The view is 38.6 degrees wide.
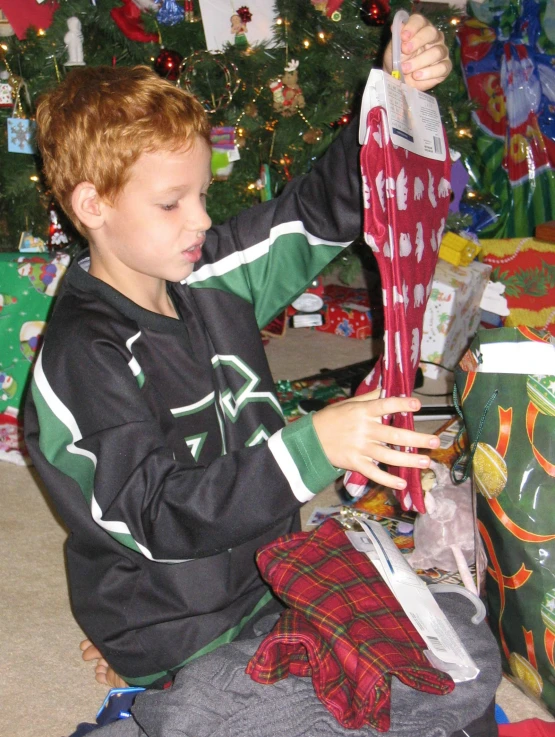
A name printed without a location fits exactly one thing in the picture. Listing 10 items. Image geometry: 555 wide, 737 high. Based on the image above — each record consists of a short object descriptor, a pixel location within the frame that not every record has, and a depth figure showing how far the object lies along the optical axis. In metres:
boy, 0.82
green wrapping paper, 1.67
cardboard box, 2.04
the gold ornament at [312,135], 1.93
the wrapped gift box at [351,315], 2.27
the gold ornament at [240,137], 1.92
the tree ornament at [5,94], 1.84
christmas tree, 1.83
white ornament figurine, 1.83
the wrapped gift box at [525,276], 2.20
